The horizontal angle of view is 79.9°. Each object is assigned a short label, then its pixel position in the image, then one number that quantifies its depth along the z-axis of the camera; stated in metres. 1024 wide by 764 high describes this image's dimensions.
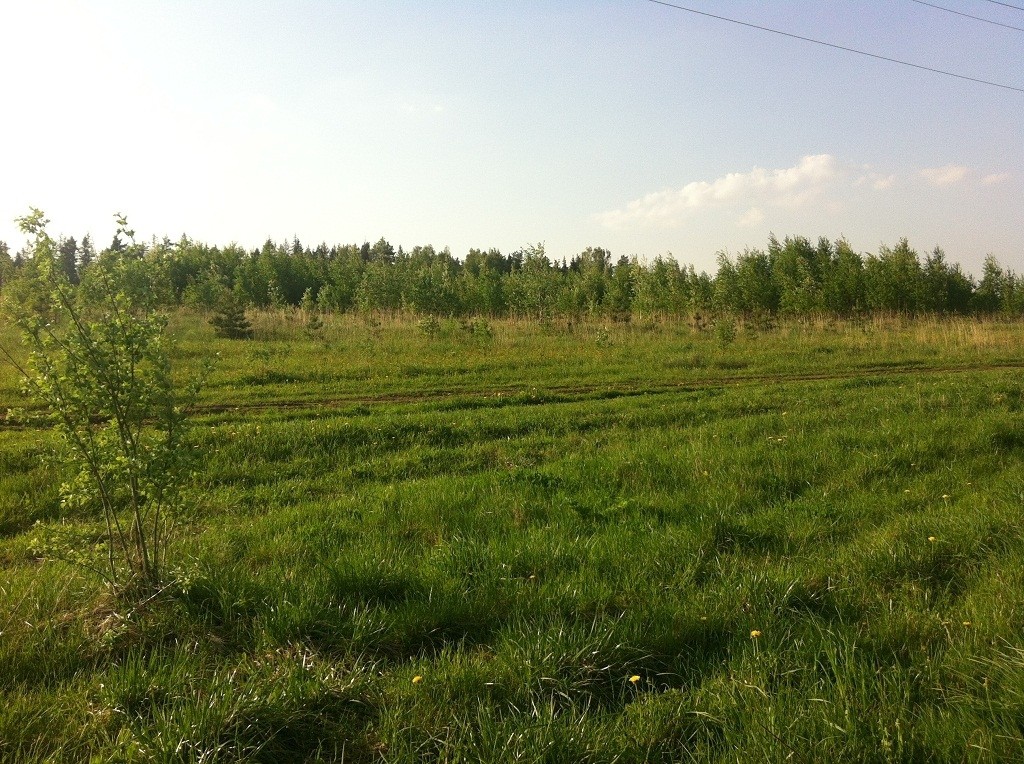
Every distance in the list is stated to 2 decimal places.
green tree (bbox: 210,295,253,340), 25.95
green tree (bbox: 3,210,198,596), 3.73
